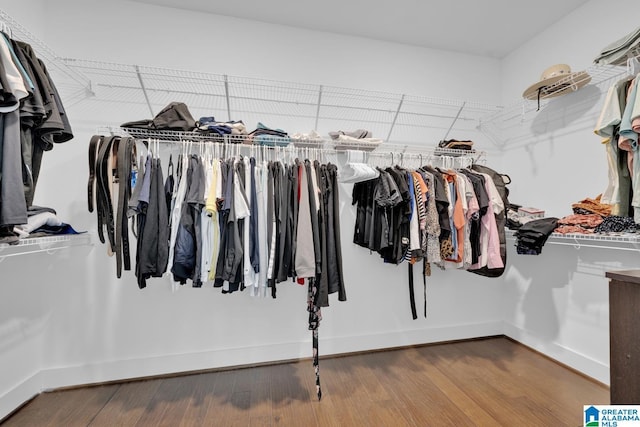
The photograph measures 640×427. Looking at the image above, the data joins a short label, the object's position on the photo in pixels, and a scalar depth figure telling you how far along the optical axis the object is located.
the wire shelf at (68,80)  1.94
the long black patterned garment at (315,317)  1.83
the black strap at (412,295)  2.50
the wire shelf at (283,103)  2.17
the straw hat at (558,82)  2.07
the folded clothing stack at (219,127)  1.92
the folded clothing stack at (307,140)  2.09
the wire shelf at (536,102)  2.03
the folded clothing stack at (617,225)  1.63
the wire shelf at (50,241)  1.39
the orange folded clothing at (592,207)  1.88
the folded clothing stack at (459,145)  2.45
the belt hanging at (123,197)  1.62
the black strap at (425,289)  2.55
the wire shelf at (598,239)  1.57
